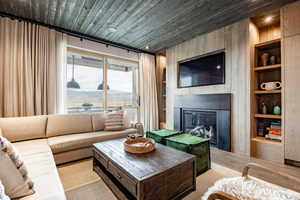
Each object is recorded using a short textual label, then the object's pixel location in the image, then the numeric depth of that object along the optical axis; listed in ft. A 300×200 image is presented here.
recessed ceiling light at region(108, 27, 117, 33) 10.14
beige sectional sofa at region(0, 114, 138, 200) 4.76
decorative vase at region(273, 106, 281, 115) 8.28
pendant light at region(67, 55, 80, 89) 11.24
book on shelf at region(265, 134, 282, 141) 8.07
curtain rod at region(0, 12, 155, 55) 8.71
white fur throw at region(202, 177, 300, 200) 3.61
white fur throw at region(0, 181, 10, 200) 2.39
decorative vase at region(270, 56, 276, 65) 8.61
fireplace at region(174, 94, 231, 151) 9.61
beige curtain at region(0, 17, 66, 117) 8.48
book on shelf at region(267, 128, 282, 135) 8.20
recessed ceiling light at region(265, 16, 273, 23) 8.61
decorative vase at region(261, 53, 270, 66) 8.81
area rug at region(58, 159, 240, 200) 5.13
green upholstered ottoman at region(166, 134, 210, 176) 6.55
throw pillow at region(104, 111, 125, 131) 9.82
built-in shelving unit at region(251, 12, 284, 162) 8.28
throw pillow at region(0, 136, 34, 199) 2.98
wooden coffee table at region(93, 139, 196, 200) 4.00
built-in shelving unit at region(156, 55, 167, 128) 16.07
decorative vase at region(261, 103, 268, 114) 8.82
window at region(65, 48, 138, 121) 11.47
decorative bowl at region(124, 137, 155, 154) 5.51
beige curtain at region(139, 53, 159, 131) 14.53
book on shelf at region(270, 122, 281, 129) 8.37
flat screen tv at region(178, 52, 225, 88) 10.24
